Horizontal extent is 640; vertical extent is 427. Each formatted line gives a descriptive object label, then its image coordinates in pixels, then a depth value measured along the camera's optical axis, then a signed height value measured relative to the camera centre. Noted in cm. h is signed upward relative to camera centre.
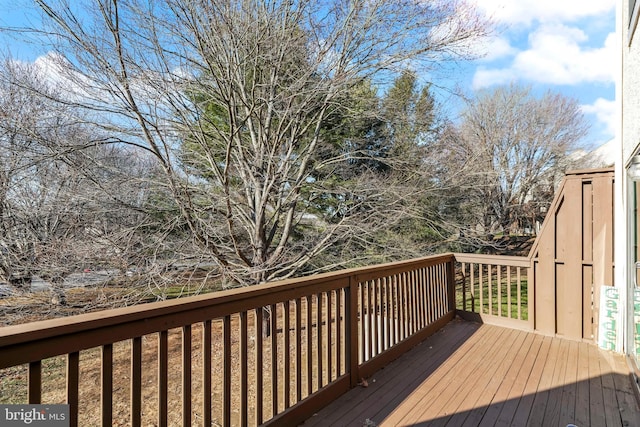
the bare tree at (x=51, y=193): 425 +30
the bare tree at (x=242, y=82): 443 +192
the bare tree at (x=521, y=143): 1211 +256
